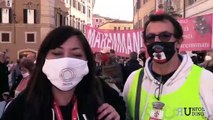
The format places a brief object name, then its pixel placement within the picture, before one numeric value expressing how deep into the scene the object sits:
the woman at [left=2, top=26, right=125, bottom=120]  1.46
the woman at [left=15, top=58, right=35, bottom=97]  4.03
